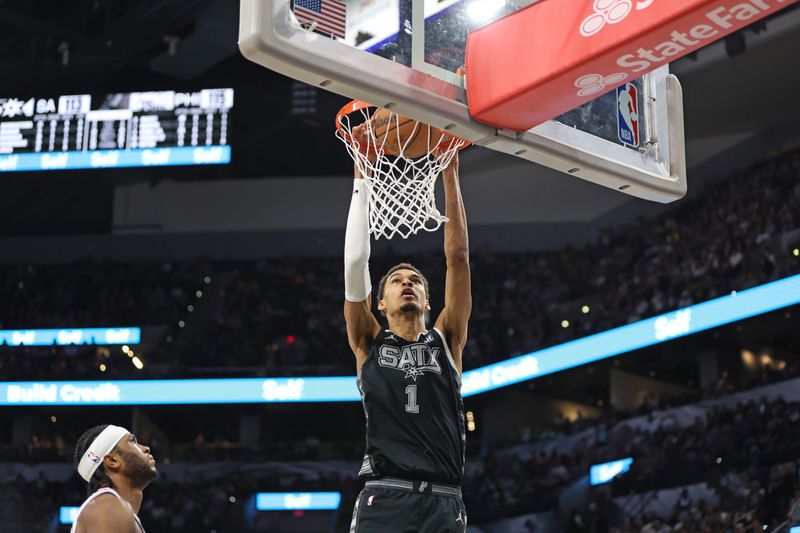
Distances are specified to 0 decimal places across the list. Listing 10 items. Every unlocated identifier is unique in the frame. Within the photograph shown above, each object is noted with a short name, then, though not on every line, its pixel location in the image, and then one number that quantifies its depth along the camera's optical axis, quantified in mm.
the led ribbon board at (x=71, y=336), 18359
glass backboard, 3578
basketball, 4457
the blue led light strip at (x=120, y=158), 13367
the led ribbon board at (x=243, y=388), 16906
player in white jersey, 4023
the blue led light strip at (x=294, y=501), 16625
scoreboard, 13531
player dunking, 3865
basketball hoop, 4480
